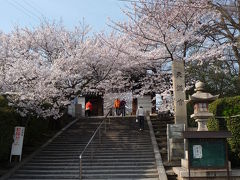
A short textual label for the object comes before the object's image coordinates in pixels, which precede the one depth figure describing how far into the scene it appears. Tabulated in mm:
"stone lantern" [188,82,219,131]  10797
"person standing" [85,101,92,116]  24188
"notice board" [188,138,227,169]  10172
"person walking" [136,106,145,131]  17547
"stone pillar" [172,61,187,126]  12922
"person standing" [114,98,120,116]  22797
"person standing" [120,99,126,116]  23094
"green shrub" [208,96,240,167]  11812
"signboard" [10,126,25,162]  12805
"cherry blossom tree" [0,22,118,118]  13547
